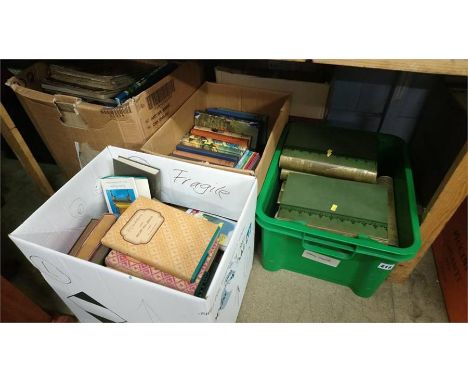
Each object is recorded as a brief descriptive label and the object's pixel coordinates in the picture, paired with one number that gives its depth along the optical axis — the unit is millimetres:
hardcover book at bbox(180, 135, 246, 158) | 1027
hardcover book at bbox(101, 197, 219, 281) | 610
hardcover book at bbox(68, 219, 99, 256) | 722
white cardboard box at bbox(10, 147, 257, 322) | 545
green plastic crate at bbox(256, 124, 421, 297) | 760
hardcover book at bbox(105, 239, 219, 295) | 599
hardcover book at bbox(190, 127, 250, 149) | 1068
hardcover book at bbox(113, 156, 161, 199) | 796
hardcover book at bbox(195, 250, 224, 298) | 612
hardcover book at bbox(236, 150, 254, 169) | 963
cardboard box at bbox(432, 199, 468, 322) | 851
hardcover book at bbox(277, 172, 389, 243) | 799
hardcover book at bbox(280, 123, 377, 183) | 923
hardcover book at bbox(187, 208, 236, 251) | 743
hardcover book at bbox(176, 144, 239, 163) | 994
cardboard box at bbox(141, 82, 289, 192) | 935
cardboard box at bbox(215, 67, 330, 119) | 1069
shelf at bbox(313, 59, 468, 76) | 566
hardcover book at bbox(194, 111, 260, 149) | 1093
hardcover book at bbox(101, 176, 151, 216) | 802
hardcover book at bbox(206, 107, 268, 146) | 1107
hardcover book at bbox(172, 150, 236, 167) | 980
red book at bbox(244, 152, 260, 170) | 954
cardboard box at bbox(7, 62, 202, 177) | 843
